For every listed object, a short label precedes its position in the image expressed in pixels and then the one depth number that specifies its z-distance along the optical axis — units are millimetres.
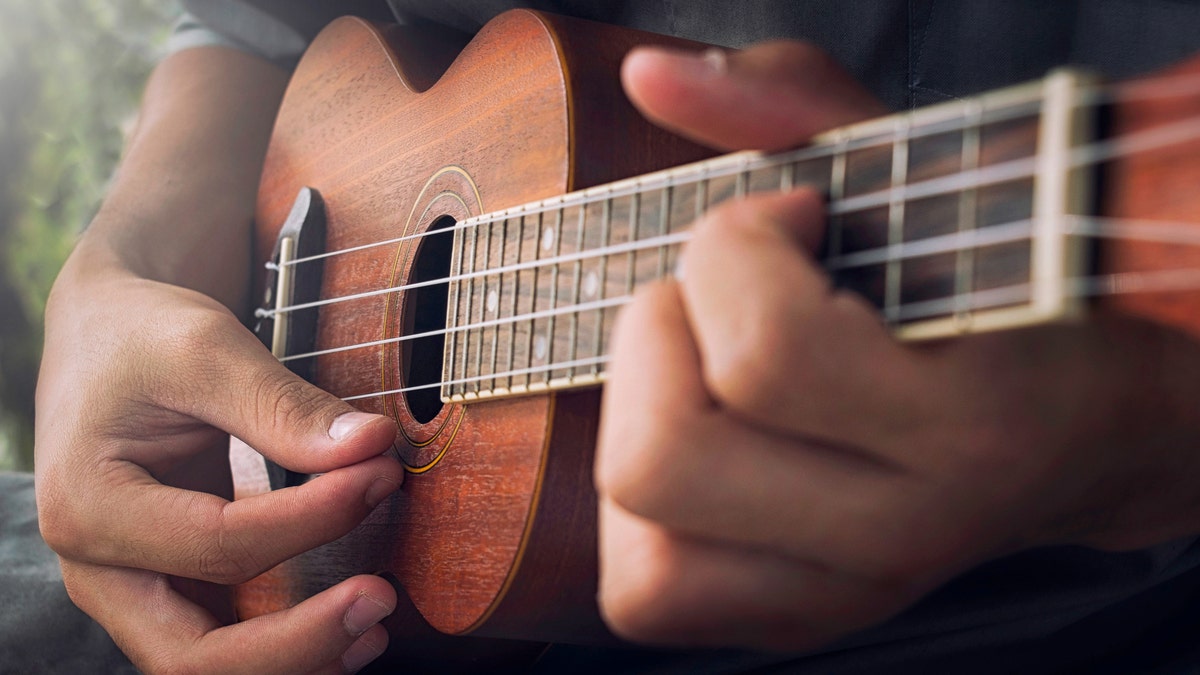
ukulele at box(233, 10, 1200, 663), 577
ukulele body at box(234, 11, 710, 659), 671
